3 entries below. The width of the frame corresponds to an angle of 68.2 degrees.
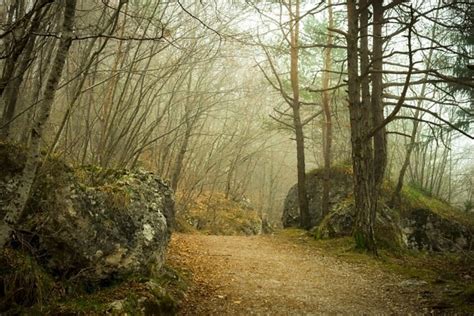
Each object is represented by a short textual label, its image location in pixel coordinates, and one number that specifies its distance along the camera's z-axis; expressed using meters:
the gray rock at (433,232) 9.46
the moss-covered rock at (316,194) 10.69
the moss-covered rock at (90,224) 3.11
